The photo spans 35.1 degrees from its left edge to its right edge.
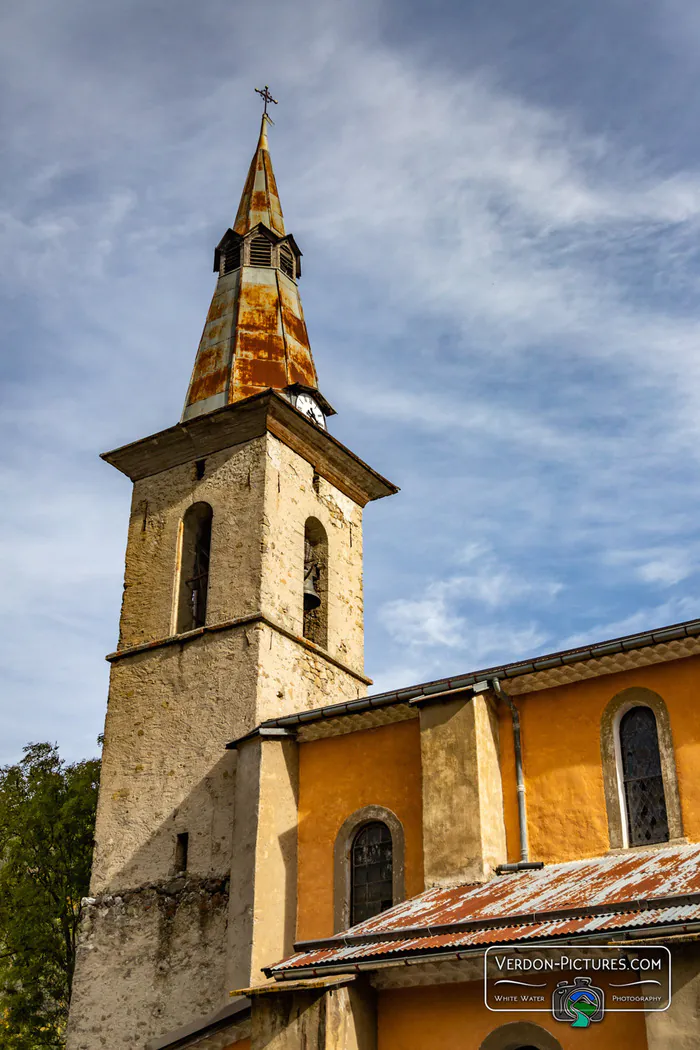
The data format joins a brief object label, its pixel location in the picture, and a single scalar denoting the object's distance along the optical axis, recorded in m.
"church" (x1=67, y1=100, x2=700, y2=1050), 10.55
